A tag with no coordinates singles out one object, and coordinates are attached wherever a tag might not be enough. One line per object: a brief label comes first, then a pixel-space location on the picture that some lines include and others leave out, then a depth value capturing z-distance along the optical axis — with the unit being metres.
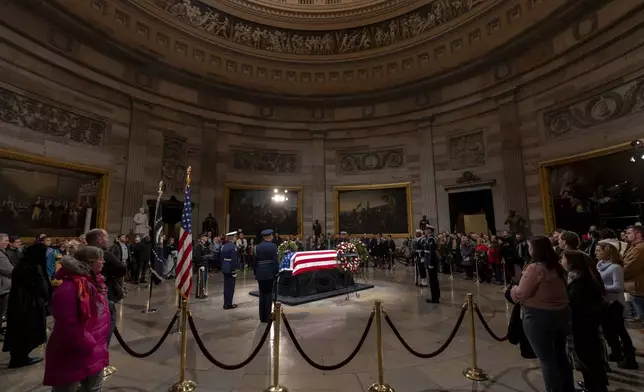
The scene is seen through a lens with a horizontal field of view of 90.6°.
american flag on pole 6.43
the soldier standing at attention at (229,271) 7.94
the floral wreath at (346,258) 9.37
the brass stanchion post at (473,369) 4.11
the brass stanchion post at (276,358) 3.80
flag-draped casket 8.86
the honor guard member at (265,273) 6.83
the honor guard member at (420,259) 9.67
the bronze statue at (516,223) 13.95
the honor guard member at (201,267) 9.34
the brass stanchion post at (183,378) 3.84
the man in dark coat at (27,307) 4.57
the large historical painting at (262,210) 18.94
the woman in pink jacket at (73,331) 2.46
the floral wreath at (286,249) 10.32
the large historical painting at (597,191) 10.79
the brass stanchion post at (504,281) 10.01
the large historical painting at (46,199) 10.93
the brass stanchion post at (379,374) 3.83
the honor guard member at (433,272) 8.31
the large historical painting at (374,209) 19.19
